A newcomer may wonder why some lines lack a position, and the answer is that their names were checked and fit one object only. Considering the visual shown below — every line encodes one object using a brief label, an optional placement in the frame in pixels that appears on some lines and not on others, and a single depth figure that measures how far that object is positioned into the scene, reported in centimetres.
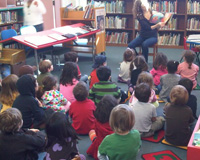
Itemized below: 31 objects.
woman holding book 559
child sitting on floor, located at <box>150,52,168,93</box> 417
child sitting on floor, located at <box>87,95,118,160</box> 254
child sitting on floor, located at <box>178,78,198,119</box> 309
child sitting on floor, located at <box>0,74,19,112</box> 300
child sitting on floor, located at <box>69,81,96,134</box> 302
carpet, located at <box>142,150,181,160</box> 266
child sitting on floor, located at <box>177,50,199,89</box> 413
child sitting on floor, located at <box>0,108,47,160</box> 201
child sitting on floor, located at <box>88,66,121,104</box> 331
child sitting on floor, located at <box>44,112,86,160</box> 207
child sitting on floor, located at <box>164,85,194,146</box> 274
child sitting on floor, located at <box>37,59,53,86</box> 378
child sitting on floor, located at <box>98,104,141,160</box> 212
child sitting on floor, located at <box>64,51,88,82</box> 447
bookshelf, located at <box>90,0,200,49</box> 702
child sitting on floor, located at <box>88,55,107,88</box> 403
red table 466
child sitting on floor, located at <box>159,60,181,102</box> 373
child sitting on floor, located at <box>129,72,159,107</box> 328
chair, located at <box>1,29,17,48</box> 541
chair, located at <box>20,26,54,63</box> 554
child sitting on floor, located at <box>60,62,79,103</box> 349
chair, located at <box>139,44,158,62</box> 569
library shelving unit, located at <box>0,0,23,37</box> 675
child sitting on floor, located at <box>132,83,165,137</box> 289
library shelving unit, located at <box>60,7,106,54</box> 625
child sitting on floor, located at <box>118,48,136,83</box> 463
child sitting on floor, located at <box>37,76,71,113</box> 310
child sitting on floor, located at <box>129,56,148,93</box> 403
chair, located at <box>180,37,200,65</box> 536
